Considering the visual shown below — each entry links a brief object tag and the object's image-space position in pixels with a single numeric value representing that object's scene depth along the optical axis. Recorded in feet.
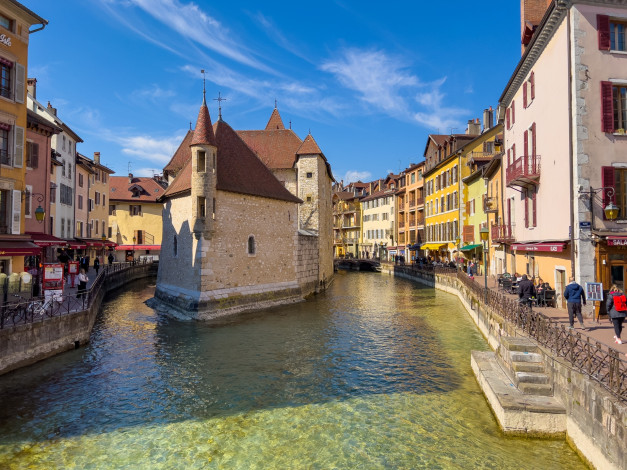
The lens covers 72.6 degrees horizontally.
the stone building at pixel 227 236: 68.74
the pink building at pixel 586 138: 44.57
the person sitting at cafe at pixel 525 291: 49.16
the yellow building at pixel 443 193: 127.85
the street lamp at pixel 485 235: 57.78
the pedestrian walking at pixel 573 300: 38.86
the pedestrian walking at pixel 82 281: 65.82
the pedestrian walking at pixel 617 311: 32.42
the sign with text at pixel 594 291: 41.11
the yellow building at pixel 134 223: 172.04
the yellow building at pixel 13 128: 52.49
